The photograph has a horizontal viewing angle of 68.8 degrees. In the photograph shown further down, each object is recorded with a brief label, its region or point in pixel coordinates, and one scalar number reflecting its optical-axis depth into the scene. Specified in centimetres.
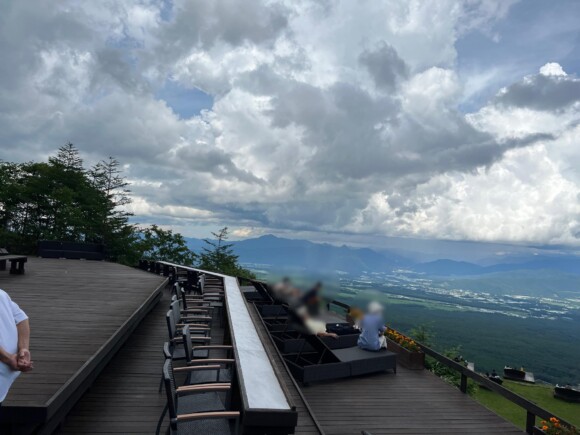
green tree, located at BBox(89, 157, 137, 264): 3566
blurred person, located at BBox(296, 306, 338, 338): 808
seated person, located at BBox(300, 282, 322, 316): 782
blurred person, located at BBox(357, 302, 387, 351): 947
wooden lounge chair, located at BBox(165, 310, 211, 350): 513
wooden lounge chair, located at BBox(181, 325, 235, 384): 443
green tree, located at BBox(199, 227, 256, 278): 3422
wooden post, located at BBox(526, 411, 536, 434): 667
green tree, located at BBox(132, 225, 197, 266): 3103
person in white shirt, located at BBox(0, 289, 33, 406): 258
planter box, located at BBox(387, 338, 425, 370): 1020
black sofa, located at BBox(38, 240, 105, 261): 2039
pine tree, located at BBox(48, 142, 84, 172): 4125
